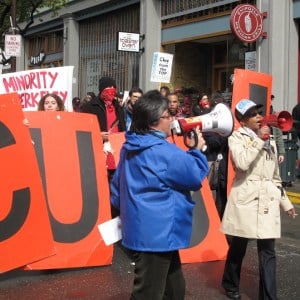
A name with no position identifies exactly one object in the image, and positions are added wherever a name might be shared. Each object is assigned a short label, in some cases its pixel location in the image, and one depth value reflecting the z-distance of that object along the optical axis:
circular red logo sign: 12.58
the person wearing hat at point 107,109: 7.07
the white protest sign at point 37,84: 6.84
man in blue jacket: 3.26
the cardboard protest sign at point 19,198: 5.06
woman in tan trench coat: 4.35
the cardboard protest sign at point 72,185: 5.46
